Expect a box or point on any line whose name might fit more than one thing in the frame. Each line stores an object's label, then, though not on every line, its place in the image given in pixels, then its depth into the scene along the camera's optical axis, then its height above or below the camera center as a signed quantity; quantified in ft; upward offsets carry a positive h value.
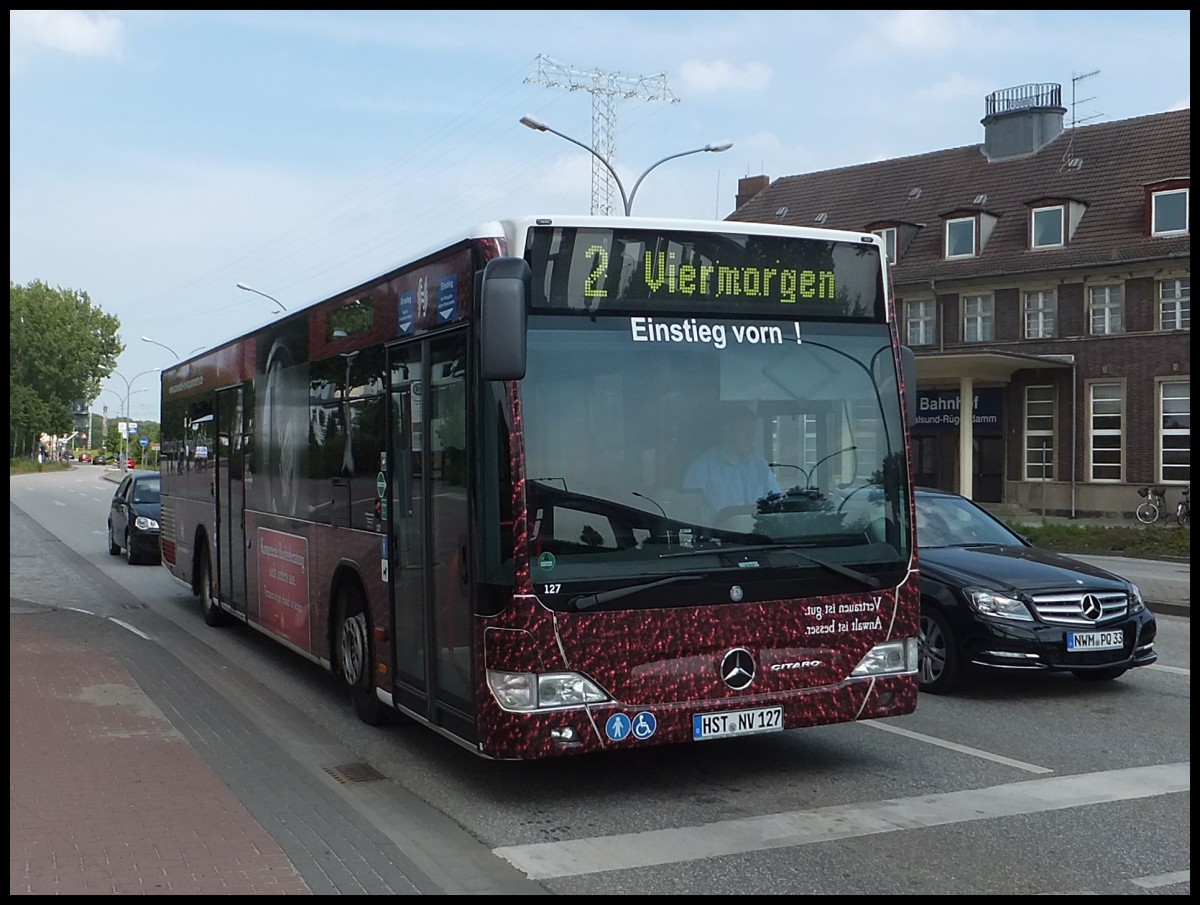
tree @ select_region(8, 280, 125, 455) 376.07 +25.93
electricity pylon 145.28 +36.43
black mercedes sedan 31.17 -4.30
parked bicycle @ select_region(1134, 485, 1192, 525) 123.85 -6.69
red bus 21.11 -0.84
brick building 130.31 +13.17
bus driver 22.08 -0.52
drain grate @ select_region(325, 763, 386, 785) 24.36 -6.05
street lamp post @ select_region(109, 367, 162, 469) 319.68 +0.26
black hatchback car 73.51 -4.20
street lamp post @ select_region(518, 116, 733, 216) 90.57 +20.23
